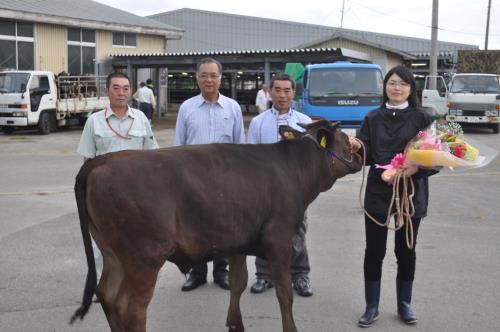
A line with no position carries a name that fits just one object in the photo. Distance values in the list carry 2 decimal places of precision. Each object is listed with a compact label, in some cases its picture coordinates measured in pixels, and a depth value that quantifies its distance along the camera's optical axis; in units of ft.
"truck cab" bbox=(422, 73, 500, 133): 71.67
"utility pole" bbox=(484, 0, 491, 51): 172.35
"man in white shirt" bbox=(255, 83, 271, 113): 78.47
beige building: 84.89
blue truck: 51.67
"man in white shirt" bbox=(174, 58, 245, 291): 17.39
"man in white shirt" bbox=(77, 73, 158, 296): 16.85
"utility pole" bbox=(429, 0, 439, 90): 84.48
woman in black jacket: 15.37
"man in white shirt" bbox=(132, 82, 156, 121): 79.61
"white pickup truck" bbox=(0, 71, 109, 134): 68.64
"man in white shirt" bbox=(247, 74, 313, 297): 17.81
